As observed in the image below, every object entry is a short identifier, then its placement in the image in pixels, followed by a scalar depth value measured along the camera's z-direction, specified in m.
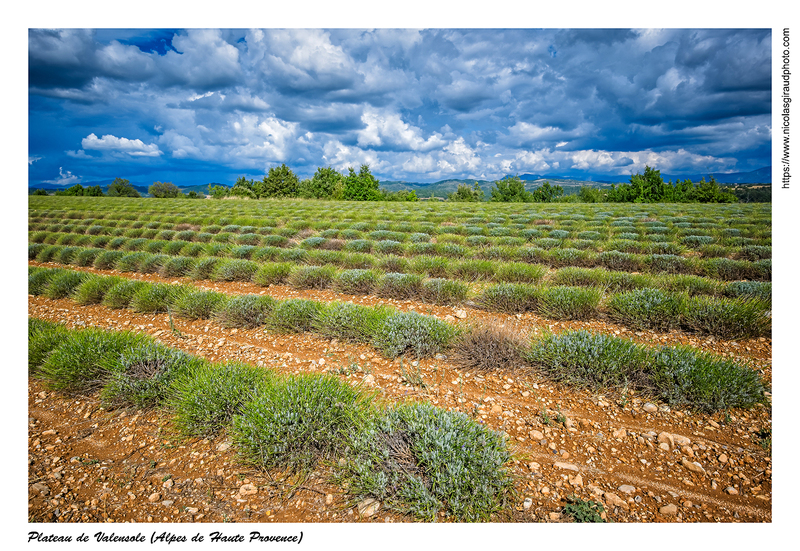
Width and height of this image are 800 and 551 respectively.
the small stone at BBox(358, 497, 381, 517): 2.34
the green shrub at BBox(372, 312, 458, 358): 4.32
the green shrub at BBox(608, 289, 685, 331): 4.90
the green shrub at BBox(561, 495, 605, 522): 2.26
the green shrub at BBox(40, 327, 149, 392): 3.76
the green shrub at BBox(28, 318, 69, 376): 4.25
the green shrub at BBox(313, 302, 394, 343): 4.76
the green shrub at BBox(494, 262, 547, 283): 7.26
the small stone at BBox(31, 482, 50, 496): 2.58
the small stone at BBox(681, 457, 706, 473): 2.61
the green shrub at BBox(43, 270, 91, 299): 7.34
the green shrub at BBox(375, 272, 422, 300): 6.61
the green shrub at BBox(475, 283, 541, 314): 5.82
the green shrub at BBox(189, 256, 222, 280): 8.53
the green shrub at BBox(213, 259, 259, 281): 8.26
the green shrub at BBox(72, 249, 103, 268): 10.42
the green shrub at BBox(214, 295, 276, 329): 5.48
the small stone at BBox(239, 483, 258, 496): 2.53
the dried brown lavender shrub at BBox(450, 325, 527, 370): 4.04
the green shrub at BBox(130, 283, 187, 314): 6.24
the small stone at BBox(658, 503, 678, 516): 2.30
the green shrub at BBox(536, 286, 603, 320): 5.32
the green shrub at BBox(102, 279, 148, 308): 6.53
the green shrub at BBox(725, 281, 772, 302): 5.55
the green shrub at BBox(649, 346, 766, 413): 3.17
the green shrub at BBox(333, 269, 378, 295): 7.04
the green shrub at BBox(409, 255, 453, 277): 8.02
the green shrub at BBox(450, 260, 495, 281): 7.68
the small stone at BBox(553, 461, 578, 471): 2.67
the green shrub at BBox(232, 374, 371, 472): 2.66
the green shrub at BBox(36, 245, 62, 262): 11.28
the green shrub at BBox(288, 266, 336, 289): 7.52
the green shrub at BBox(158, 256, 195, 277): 8.94
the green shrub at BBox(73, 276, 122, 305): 6.85
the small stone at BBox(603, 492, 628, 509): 2.37
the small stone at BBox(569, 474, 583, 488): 2.52
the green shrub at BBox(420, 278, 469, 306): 6.30
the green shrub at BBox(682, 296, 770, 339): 4.57
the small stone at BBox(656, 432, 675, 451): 2.87
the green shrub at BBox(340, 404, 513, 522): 2.24
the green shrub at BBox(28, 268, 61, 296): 7.64
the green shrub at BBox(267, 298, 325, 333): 5.18
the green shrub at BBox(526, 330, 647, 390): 3.59
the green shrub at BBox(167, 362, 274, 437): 3.04
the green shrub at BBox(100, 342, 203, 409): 3.48
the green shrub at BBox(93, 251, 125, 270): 10.08
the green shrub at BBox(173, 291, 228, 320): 5.85
